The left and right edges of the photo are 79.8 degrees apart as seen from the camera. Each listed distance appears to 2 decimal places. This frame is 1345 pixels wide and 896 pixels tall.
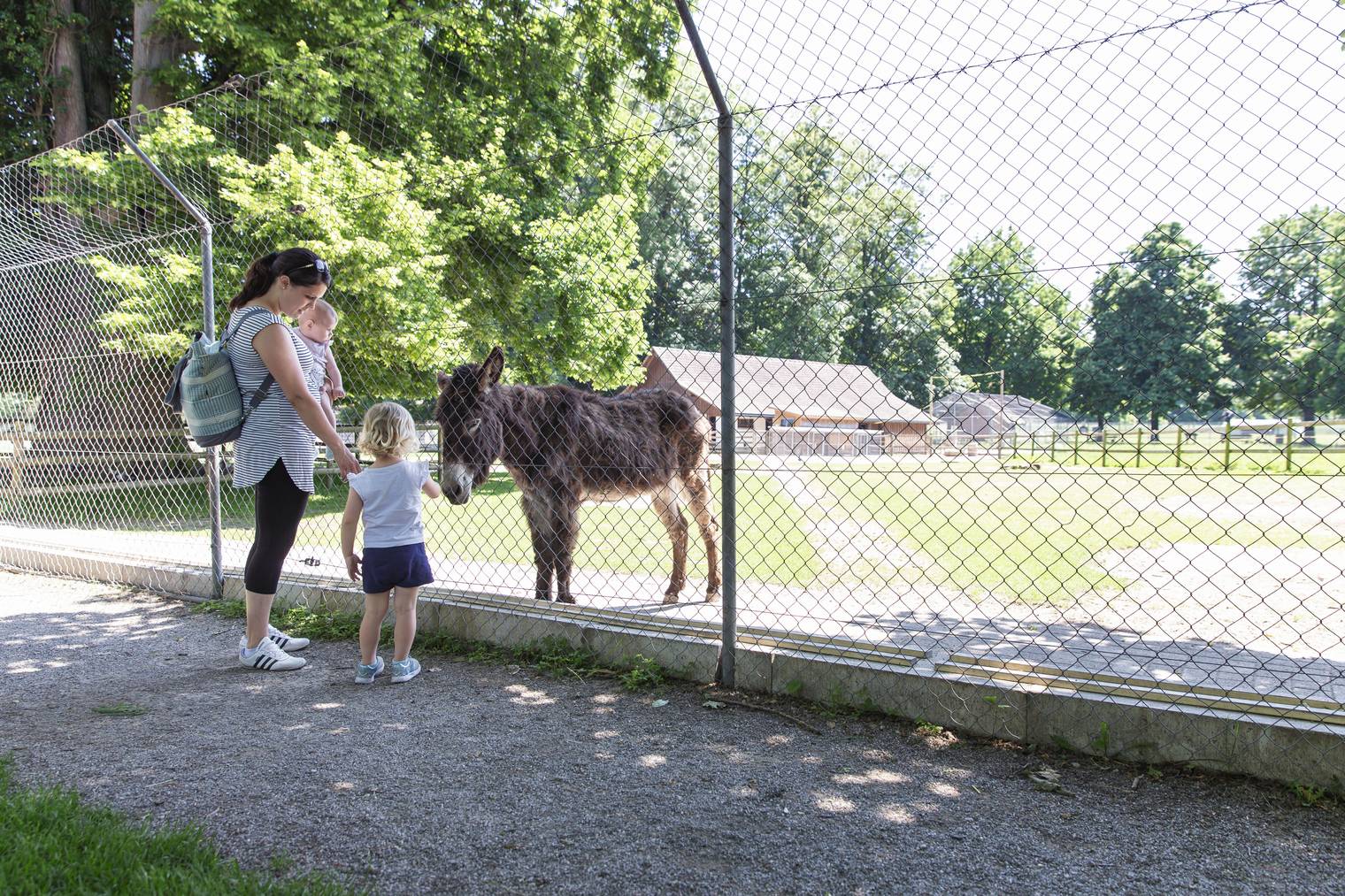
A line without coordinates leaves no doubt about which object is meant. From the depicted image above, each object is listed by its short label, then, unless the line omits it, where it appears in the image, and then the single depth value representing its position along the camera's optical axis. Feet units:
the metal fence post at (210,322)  19.39
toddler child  13.91
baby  15.25
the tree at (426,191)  23.77
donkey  17.76
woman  13.50
